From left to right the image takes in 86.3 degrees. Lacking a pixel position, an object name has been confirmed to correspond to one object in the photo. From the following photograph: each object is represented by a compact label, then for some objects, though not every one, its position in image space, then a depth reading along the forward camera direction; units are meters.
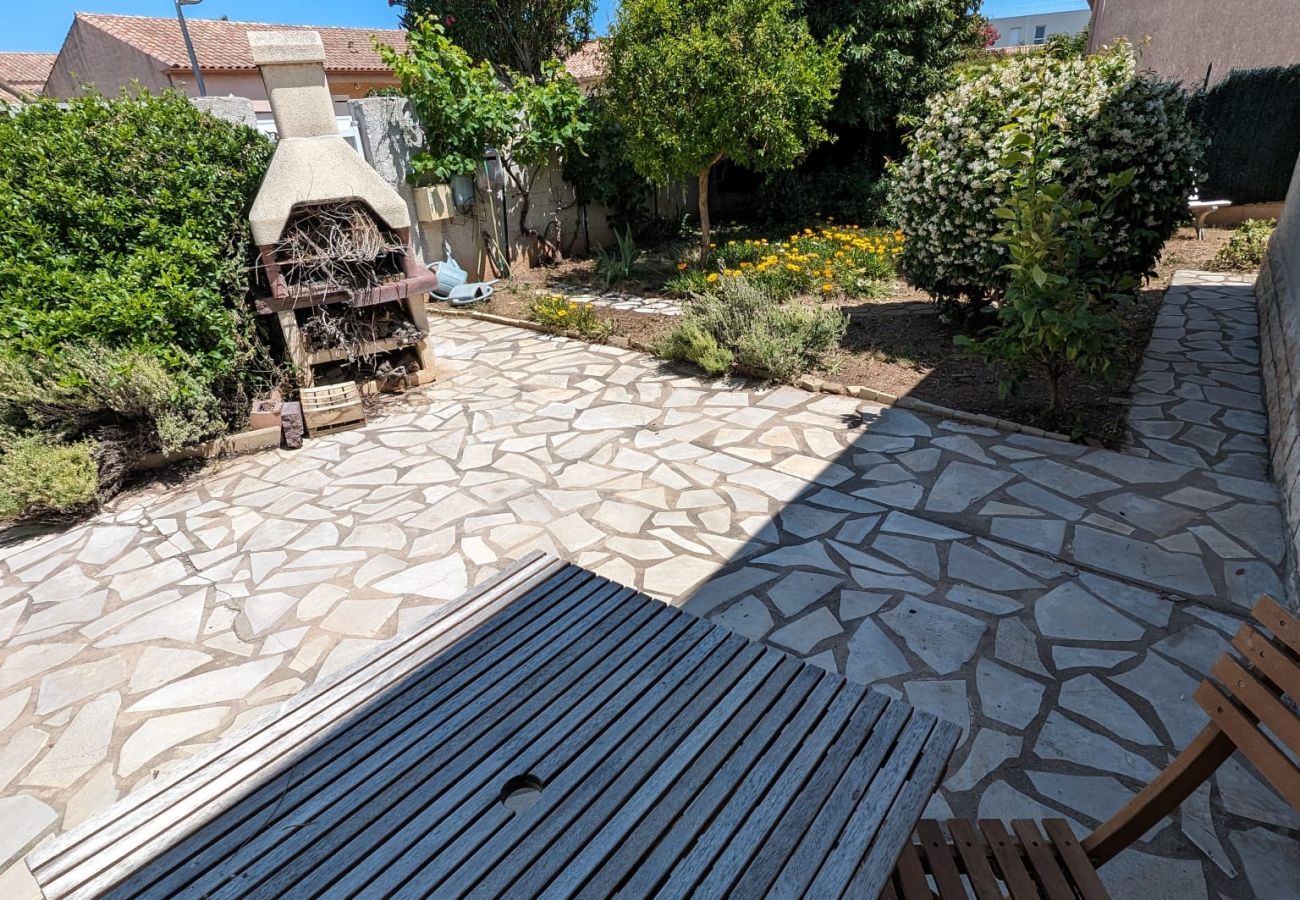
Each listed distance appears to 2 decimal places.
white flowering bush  4.82
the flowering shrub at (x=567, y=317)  7.07
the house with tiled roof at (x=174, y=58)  19.12
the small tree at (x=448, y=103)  8.16
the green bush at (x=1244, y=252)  8.17
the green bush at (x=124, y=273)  4.39
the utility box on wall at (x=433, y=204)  8.50
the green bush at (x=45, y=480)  4.01
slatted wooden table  1.24
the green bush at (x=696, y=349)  5.76
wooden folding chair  1.25
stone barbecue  5.25
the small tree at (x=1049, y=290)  3.98
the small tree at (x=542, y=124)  8.95
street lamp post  14.55
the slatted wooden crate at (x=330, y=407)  5.25
